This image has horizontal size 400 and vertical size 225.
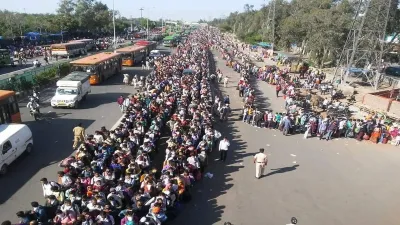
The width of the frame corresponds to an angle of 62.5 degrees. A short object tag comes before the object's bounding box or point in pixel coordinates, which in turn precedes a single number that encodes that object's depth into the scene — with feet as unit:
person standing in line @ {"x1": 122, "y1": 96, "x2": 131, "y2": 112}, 63.24
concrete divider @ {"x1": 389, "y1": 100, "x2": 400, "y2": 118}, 73.10
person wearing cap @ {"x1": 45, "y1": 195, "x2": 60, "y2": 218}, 27.20
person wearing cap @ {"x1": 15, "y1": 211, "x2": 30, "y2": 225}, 24.54
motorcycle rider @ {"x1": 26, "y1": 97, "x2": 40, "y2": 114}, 59.00
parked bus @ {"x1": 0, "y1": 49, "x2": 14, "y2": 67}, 115.65
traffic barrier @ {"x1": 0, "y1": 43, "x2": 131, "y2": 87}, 73.40
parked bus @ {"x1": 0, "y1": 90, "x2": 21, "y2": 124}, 48.68
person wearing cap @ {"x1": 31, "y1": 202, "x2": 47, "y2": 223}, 25.99
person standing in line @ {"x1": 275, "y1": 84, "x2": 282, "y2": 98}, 89.15
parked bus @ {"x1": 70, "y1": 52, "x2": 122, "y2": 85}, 89.95
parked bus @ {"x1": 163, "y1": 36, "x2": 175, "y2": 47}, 224.94
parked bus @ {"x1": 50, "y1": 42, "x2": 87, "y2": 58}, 139.13
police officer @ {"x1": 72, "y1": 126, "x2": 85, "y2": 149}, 46.16
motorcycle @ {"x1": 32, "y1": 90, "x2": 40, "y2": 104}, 61.16
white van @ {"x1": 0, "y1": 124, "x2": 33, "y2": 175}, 38.58
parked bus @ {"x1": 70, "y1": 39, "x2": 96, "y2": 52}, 176.98
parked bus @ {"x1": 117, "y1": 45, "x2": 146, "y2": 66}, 129.80
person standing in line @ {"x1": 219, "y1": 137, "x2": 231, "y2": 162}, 43.80
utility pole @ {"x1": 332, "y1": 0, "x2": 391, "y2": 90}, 93.20
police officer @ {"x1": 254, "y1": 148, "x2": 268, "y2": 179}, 39.71
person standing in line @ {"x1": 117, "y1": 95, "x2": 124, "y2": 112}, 65.16
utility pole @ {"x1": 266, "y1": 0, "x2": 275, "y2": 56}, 192.75
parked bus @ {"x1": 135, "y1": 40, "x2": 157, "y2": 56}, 163.41
